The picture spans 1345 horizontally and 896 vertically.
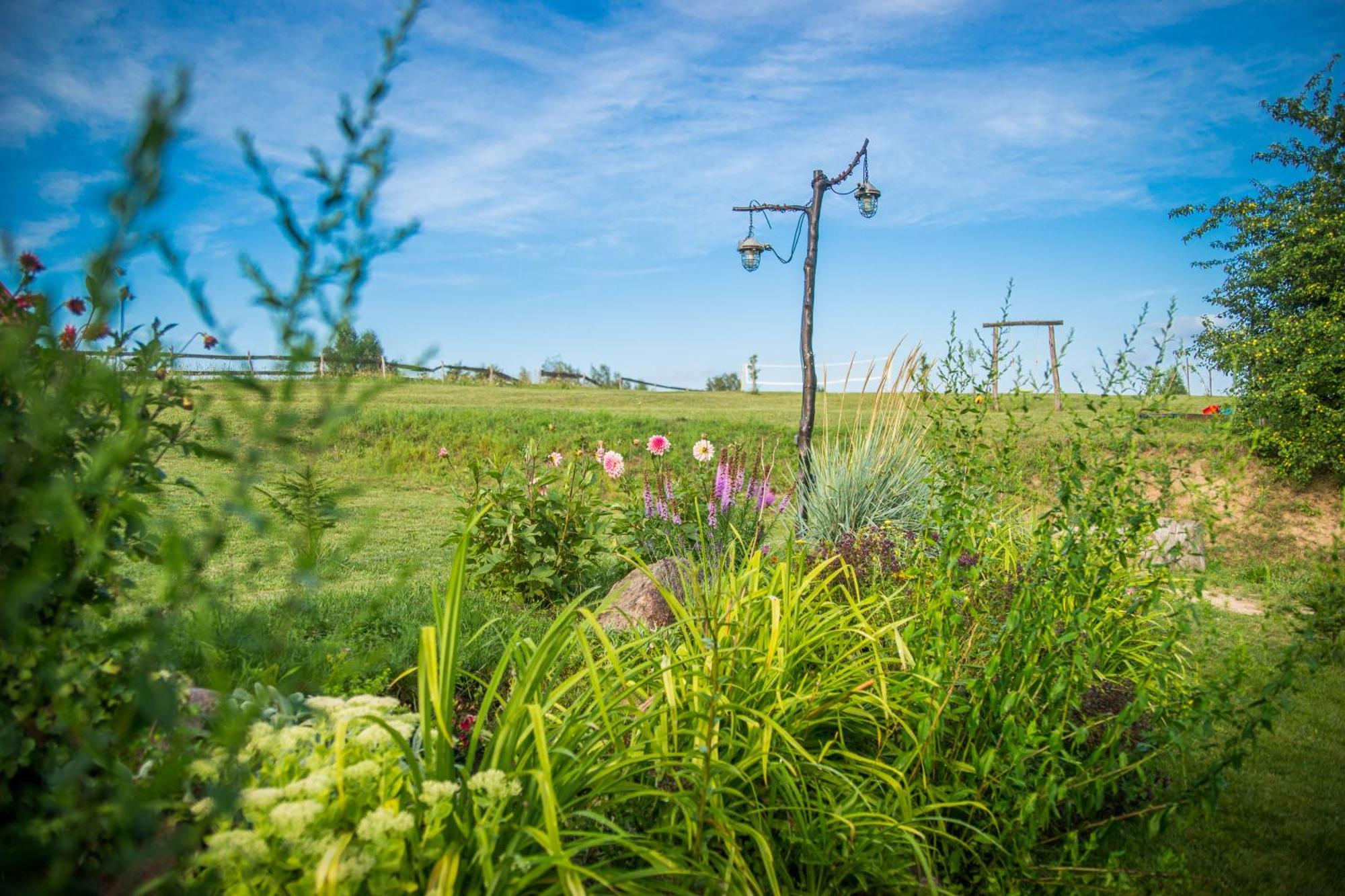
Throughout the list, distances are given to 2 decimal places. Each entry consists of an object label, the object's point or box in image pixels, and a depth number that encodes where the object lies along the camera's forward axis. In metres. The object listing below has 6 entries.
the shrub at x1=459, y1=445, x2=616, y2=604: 4.56
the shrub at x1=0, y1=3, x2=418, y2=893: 1.01
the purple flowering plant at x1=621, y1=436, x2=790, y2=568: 4.87
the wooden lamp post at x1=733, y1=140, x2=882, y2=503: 7.23
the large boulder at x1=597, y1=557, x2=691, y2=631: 4.20
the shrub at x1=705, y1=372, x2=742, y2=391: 29.88
